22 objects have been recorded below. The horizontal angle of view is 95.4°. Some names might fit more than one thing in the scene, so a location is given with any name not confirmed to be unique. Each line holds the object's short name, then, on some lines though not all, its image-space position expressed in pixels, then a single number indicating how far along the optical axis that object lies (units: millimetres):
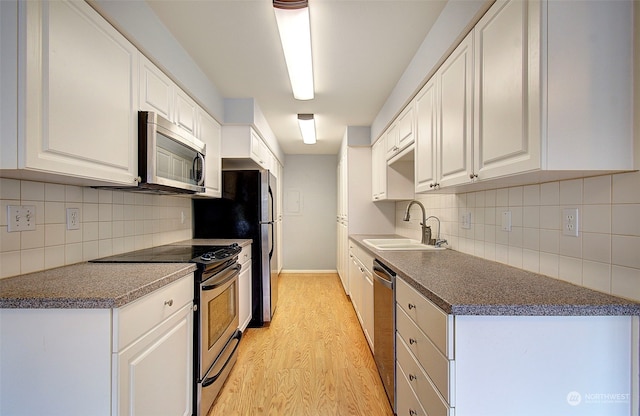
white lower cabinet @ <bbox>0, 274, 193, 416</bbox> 1006
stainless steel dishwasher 1656
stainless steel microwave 1616
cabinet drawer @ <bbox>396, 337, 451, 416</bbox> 1018
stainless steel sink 2228
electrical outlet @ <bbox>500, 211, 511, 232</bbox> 1572
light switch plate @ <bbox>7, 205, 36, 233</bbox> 1263
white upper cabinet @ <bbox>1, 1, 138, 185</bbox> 1023
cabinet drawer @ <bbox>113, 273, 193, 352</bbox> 1033
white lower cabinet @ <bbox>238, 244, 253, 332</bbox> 2561
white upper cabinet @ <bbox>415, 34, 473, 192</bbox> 1464
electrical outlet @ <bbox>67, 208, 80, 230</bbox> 1530
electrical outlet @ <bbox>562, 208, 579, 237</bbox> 1180
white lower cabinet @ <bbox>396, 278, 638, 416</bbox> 948
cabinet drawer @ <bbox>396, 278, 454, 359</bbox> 967
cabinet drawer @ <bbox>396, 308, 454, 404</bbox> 966
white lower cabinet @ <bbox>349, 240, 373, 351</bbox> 2366
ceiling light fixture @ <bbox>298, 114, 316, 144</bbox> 3463
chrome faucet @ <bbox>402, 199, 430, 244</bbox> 2468
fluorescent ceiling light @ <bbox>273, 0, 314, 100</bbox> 1515
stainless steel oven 1656
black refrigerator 2961
